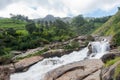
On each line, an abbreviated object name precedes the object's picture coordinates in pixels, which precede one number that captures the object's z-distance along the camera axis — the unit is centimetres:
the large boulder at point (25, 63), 2064
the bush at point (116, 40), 2366
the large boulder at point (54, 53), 2285
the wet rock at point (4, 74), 1453
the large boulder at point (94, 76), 1178
